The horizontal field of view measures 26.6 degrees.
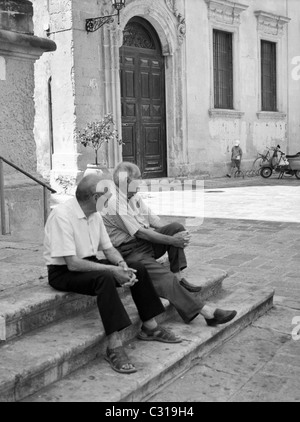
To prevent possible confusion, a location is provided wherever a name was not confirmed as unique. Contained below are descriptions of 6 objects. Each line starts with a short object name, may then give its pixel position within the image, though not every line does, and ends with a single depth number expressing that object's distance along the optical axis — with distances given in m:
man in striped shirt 4.54
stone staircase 3.46
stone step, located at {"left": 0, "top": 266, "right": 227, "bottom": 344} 3.85
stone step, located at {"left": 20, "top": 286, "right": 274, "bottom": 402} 3.47
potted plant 13.49
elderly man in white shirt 4.00
